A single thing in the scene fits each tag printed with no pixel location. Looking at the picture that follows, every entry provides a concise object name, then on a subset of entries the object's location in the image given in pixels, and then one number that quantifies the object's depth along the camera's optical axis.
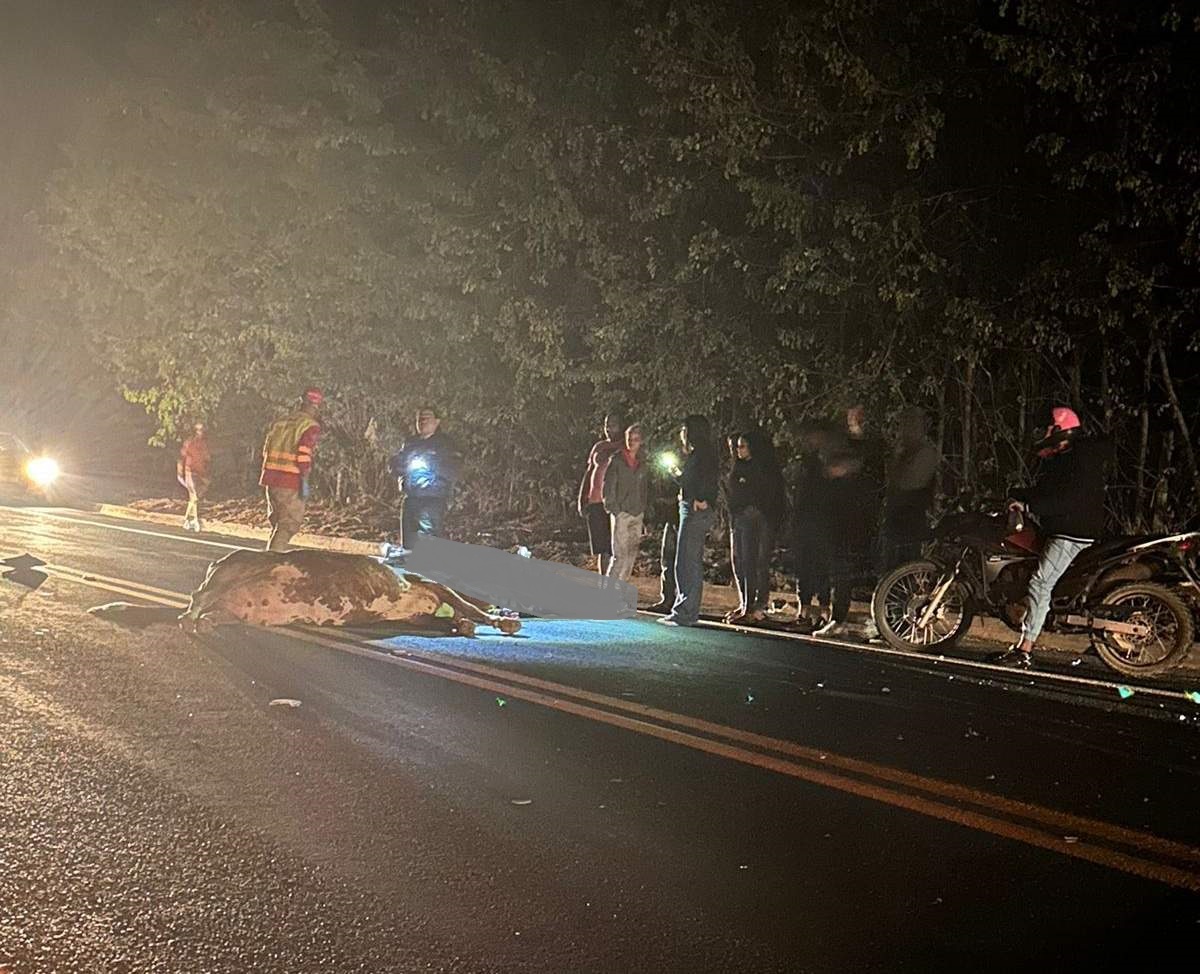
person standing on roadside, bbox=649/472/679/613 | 11.34
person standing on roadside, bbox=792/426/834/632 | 10.38
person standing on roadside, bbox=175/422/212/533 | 19.38
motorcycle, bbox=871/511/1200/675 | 8.47
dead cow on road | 9.10
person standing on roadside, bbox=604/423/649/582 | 11.49
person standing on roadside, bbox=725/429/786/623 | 10.77
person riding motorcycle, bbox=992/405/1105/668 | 8.54
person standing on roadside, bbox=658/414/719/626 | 10.63
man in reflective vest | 12.05
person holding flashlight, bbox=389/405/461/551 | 12.23
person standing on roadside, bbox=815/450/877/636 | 10.23
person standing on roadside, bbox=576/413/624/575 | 11.82
